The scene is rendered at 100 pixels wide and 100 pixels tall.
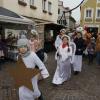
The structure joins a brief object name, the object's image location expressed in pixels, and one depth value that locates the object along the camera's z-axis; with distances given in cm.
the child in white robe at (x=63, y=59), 322
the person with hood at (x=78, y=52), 374
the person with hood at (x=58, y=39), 396
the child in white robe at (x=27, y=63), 198
